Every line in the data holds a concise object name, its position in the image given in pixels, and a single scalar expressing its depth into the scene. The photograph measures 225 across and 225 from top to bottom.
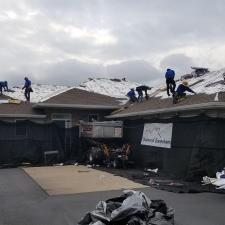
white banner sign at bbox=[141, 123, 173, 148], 16.91
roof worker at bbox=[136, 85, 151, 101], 26.11
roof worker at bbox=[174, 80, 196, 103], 19.59
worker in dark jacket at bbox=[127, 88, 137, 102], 27.27
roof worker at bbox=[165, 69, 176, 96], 21.23
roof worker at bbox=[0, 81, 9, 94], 30.32
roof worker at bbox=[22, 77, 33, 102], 28.75
